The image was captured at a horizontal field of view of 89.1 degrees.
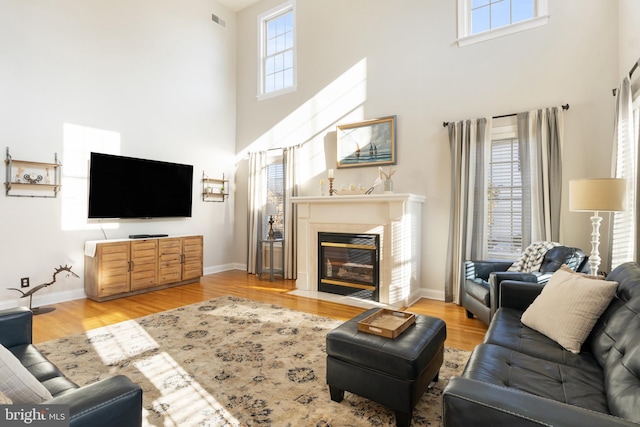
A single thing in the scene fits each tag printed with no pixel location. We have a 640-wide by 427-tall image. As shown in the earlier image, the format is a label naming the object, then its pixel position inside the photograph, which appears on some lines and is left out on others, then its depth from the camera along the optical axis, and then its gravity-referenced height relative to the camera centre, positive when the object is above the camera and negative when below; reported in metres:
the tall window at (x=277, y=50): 6.17 +3.17
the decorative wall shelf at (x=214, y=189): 6.20 +0.43
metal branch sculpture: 3.85 -0.92
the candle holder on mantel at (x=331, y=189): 4.95 +0.35
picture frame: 4.86 +1.08
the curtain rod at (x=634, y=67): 2.73 +1.27
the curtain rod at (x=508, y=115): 3.68 +1.21
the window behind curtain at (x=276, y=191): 6.11 +0.39
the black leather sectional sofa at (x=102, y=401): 0.98 -0.62
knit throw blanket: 3.35 -0.47
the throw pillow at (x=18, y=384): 1.03 -0.57
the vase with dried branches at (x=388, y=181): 4.55 +0.44
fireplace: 4.14 -0.23
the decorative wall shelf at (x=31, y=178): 3.93 +0.40
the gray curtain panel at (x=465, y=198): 4.13 +0.19
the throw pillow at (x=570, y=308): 1.78 -0.55
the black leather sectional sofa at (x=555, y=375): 0.99 -0.67
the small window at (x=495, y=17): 3.93 +2.50
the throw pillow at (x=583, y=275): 1.98 -0.39
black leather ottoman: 1.78 -0.88
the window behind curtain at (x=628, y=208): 2.81 +0.05
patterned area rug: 1.94 -1.21
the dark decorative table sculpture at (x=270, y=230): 5.87 -0.34
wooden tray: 1.98 -0.72
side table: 5.64 -0.84
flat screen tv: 4.64 +0.36
